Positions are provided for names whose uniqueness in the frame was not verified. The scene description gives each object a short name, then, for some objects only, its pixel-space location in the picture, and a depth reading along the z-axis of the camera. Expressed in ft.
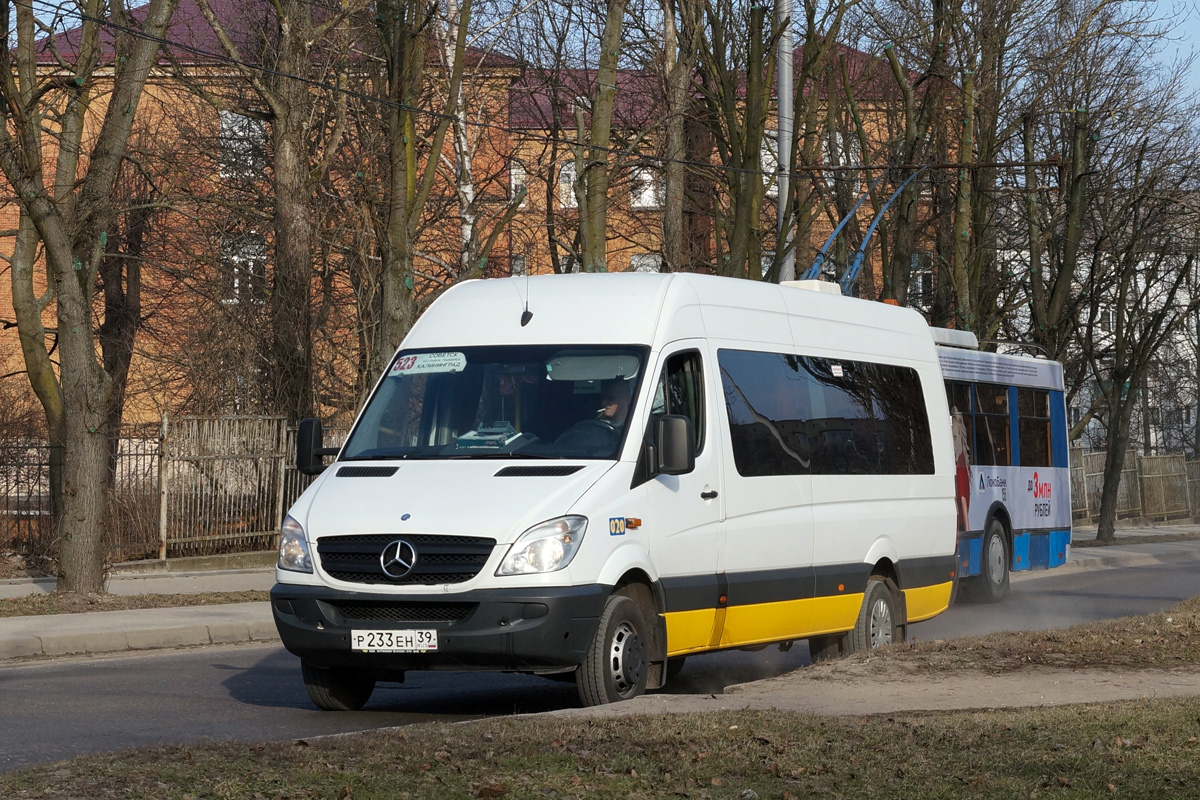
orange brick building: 86.22
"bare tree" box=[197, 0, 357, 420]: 77.61
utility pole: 73.46
